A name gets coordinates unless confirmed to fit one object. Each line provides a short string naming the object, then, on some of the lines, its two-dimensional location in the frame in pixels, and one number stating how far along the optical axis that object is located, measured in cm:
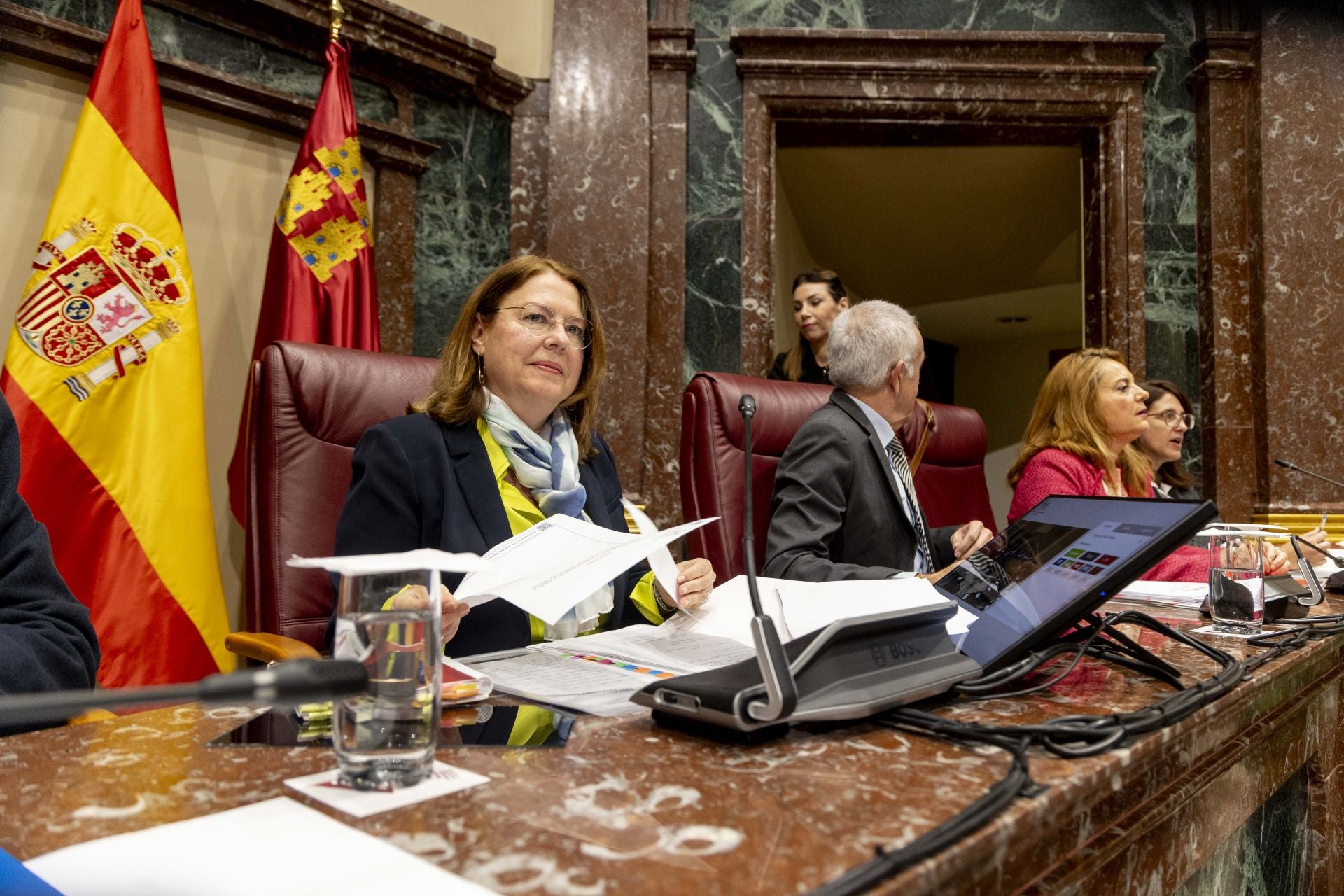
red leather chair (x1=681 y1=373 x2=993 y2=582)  187
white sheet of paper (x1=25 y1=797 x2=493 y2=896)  42
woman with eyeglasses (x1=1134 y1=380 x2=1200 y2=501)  304
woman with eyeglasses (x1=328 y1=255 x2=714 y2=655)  130
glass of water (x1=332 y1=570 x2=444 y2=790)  55
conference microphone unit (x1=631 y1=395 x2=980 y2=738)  62
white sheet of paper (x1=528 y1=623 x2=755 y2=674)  88
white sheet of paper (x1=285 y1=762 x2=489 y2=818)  52
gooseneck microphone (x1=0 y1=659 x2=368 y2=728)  40
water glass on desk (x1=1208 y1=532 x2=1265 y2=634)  112
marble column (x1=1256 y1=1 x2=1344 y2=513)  328
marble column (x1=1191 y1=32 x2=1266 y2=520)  334
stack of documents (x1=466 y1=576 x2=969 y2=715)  81
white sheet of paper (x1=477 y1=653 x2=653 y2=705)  80
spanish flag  205
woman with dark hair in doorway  317
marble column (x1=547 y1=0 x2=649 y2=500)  315
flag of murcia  249
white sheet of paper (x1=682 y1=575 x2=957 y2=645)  102
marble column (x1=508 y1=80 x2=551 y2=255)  321
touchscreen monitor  78
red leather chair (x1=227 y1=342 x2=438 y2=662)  142
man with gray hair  181
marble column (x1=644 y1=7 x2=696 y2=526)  320
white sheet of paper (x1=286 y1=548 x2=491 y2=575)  54
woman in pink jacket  231
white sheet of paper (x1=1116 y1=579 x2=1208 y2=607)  142
